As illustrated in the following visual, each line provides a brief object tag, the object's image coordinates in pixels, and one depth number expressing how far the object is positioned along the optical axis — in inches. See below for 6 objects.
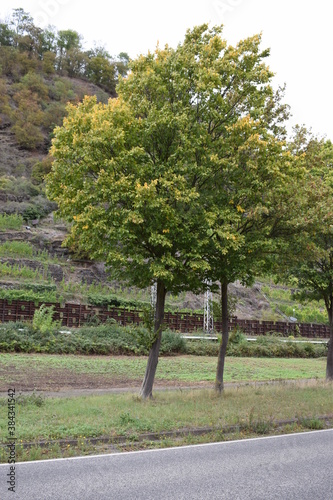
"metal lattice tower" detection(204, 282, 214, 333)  1417.3
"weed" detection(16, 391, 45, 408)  426.0
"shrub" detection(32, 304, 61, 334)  928.8
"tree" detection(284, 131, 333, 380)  545.0
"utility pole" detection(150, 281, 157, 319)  1143.6
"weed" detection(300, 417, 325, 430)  416.8
